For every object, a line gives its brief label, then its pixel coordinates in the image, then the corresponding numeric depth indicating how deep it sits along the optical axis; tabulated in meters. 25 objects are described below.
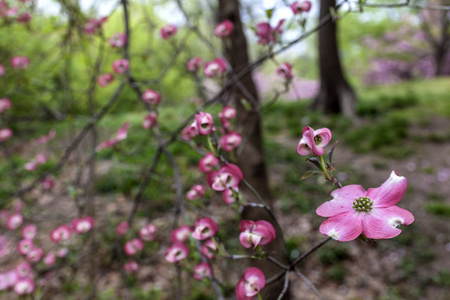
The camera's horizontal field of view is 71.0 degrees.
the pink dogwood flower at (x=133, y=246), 1.58
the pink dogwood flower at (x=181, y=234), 1.04
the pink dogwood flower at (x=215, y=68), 1.09
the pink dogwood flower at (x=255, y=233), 0.62
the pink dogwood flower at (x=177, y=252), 0.92
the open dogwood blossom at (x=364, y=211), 0.45
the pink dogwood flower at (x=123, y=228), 1.61
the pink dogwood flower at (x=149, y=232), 1.34
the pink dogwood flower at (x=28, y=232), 1.61
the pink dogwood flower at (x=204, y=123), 0.63
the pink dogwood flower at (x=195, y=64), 1.40
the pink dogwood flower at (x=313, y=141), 0.47
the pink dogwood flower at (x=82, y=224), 1.42
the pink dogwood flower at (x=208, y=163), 0.85
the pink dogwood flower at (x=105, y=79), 1.75
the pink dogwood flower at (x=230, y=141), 0.96
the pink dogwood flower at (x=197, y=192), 1.03
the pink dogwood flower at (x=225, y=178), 0.67
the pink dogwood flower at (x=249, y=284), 0.64
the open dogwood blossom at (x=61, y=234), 1.41
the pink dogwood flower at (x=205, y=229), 0.72
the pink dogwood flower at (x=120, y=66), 1.47
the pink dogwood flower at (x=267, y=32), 1.02
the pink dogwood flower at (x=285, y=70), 1.09
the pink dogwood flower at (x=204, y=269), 1.01
